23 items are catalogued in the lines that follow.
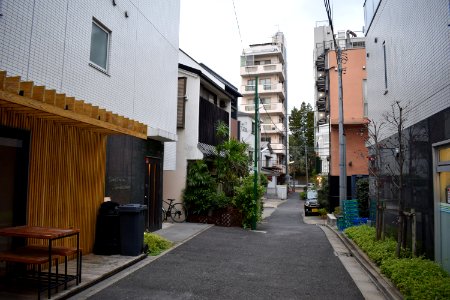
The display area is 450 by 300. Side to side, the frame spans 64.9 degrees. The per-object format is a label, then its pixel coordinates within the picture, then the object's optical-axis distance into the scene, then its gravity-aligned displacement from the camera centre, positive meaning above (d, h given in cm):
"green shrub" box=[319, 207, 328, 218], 2295 -204
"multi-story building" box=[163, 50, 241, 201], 1698 +246
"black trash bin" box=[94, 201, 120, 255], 851 -137
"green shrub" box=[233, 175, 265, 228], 1556 -103
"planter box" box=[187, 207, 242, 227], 1598 -176
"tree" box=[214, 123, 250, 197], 1728 +77
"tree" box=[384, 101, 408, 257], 780 +51
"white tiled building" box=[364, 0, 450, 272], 670 +157
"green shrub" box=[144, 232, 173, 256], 933 -184
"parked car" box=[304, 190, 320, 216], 2455 -181
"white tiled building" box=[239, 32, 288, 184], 5384 +1400
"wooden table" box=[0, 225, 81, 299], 543 -91
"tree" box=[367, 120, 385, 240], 991 +31
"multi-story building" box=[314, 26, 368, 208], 2072 +383
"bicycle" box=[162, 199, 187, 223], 1638 -158
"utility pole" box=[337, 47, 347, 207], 1554 +139
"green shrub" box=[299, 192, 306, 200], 4272 -188
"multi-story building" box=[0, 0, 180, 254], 616 +120
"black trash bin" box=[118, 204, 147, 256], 834 -122
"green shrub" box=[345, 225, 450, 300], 527 -161
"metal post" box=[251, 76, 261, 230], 1549 -39
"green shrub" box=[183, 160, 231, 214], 1614 -68
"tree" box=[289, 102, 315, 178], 6606 +961
